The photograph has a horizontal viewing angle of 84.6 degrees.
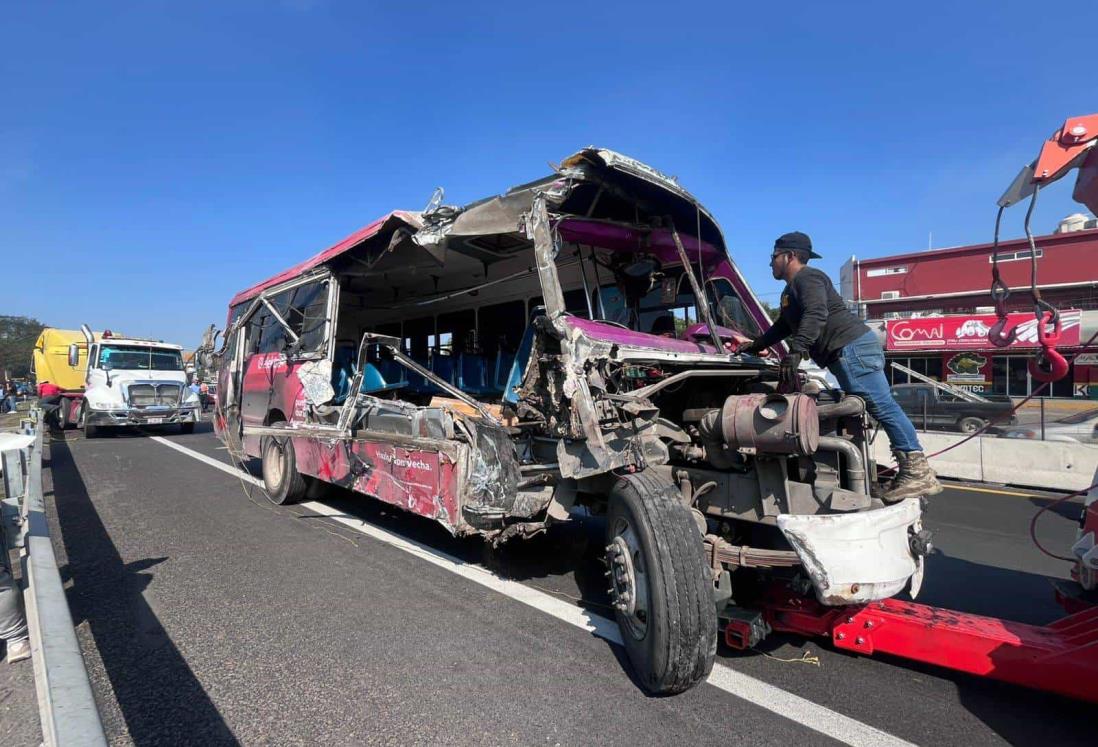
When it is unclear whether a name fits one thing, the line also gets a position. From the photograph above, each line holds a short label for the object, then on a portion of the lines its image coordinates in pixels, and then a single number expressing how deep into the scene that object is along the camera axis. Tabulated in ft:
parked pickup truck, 51.65
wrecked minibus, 9.53
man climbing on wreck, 11.28
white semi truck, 51.21
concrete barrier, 26.96
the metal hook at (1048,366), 9.52
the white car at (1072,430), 31.19
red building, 81.87
